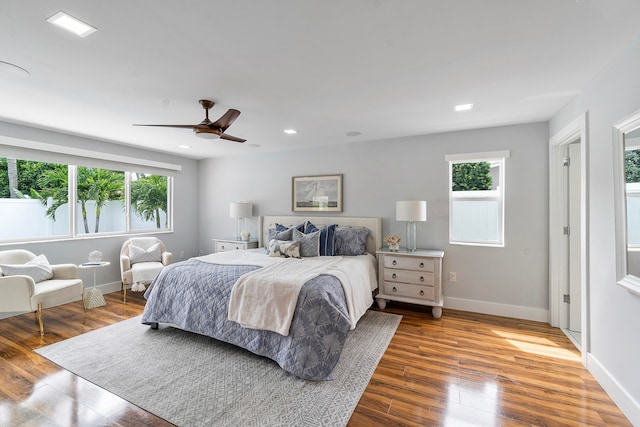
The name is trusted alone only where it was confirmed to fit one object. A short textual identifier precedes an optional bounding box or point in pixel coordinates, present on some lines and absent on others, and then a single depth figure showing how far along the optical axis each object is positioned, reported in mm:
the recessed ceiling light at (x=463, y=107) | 2934
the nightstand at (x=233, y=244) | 5070
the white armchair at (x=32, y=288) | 3014
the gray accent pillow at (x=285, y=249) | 3830
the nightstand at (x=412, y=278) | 3559
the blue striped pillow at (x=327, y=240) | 3990
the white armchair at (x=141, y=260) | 4293
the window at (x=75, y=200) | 3806
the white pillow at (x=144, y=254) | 4566
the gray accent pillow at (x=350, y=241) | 4048
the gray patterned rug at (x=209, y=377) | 1917
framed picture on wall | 4680
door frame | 3225
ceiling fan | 2677
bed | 2355
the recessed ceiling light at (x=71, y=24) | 1571
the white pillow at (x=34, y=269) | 3223
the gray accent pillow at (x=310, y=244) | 3900
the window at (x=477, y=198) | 3734
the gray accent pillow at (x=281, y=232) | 4230
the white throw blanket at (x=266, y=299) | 2459
